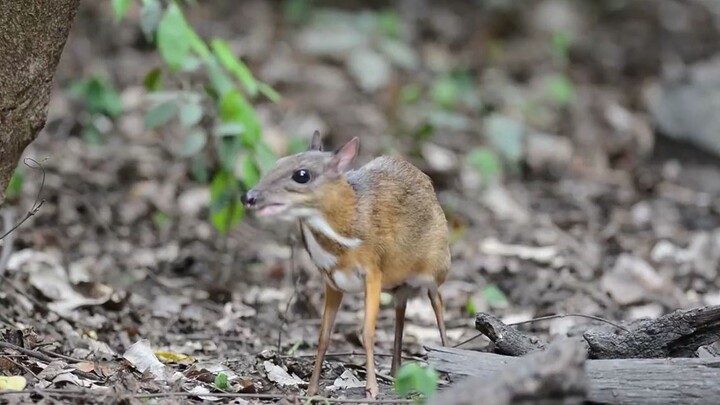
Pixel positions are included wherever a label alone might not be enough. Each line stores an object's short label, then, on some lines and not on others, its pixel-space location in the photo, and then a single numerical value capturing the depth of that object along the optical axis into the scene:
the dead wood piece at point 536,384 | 6.60
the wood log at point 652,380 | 8.14
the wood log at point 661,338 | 8.95
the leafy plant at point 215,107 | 11.95
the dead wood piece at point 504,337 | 9.32
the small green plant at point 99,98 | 15.14
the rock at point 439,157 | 19.94
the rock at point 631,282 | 14.33
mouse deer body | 8.83
